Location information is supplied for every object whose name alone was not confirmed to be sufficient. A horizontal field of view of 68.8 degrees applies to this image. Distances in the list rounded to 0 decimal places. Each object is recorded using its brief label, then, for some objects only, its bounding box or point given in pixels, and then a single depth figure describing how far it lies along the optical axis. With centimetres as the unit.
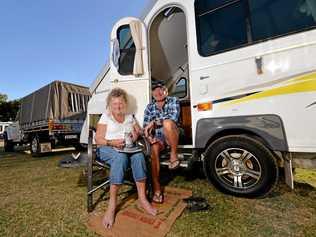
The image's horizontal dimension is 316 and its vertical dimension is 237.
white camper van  224
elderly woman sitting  229
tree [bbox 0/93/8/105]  3178
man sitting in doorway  267
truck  785
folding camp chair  246
